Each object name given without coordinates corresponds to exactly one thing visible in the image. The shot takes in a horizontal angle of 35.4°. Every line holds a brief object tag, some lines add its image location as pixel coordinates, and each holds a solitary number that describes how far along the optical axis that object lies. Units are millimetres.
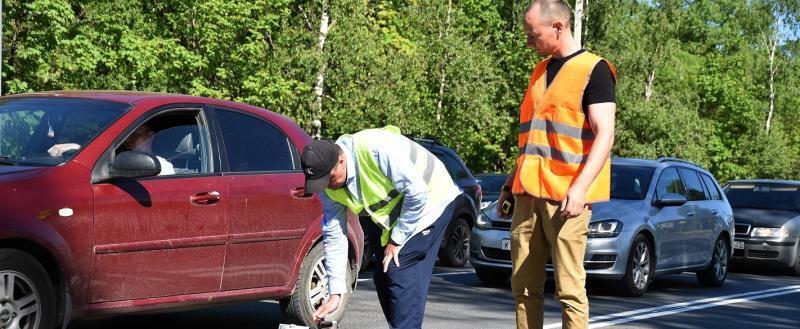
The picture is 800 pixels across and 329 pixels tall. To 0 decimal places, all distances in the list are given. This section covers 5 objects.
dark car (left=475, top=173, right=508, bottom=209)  22098
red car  6941
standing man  5699
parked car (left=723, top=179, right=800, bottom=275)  19586
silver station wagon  13414
